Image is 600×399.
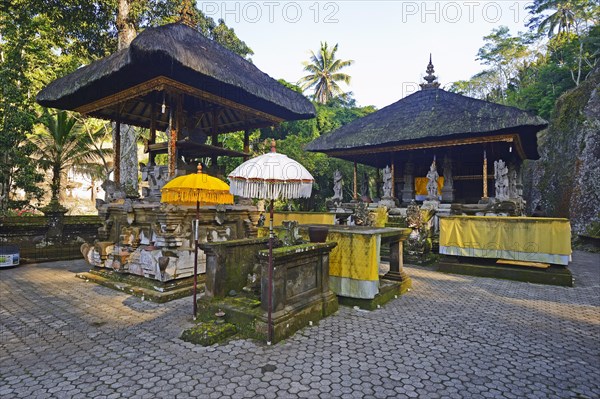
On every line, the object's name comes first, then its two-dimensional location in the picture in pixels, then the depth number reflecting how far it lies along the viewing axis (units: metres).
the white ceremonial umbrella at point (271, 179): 4.45
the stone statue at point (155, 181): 8.06
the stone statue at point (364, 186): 19.78
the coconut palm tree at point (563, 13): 31.20
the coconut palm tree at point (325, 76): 39.66
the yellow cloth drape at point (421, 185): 19.23
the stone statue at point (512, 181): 17.73
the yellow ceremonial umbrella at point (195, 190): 5.68
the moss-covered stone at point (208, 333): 4.32
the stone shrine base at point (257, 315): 4.45
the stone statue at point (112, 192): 8.91
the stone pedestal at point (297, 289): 4.52
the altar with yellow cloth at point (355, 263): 5.84
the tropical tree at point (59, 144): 14.49
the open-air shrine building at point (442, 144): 13.40
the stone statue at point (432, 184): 14.91
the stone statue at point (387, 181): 17.41
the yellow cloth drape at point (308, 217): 13.53
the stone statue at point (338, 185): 18.02
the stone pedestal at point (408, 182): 19.12
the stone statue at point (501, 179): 14.53
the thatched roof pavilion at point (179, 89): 6.94
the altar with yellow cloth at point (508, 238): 8.20
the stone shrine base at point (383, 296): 5.90
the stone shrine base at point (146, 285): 6.65
